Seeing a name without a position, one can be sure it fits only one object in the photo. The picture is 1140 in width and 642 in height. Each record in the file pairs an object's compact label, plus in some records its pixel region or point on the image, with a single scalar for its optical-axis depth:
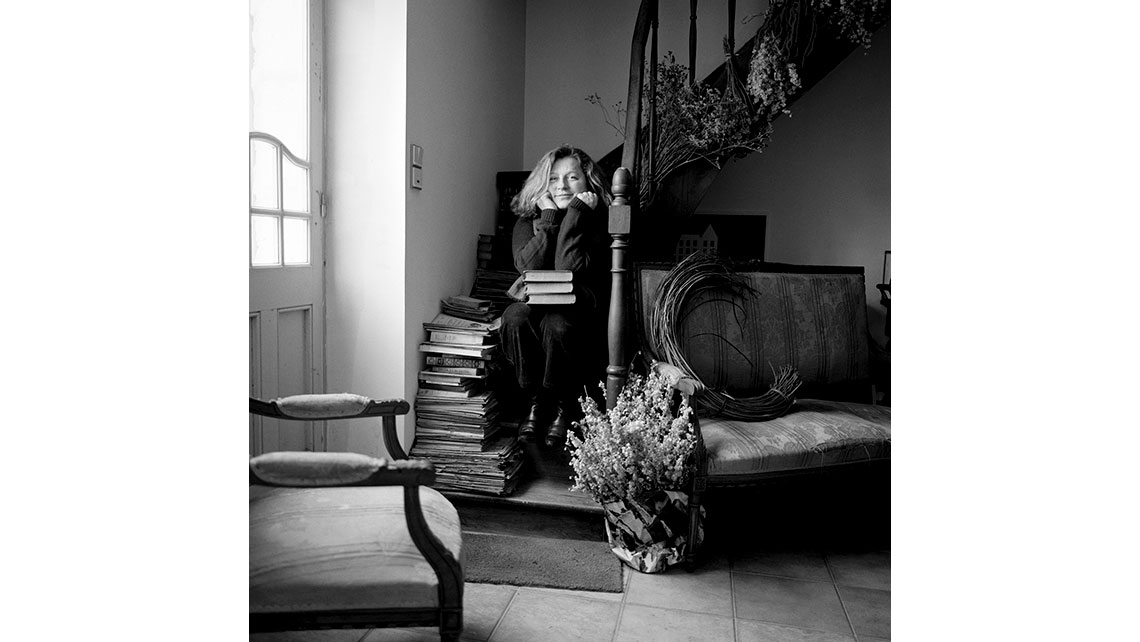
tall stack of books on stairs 2.84
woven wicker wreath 2.79
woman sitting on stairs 3.01
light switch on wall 2.73
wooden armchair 1.35
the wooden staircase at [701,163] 3.26
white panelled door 2.20
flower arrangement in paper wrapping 2.48
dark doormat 2.41
